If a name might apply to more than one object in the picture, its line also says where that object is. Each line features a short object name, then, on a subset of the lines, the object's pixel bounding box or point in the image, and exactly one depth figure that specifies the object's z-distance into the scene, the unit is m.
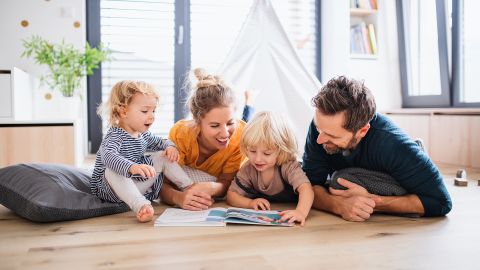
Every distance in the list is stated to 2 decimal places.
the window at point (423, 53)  3.46
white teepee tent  2.80
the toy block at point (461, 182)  2.22
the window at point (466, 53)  3.19
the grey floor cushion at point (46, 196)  1.41
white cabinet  2.64
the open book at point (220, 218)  1.37
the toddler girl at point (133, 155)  1.42
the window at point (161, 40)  3.65
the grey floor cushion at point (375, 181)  1.44
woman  1.62
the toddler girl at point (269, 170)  1.49
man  1.31
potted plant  3.21
